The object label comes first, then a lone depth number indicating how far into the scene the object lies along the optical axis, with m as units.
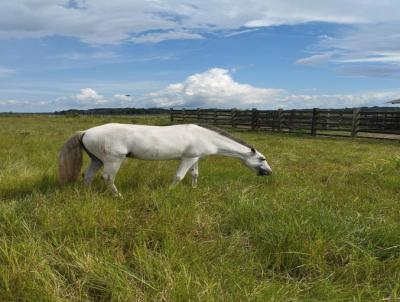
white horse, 5.87
